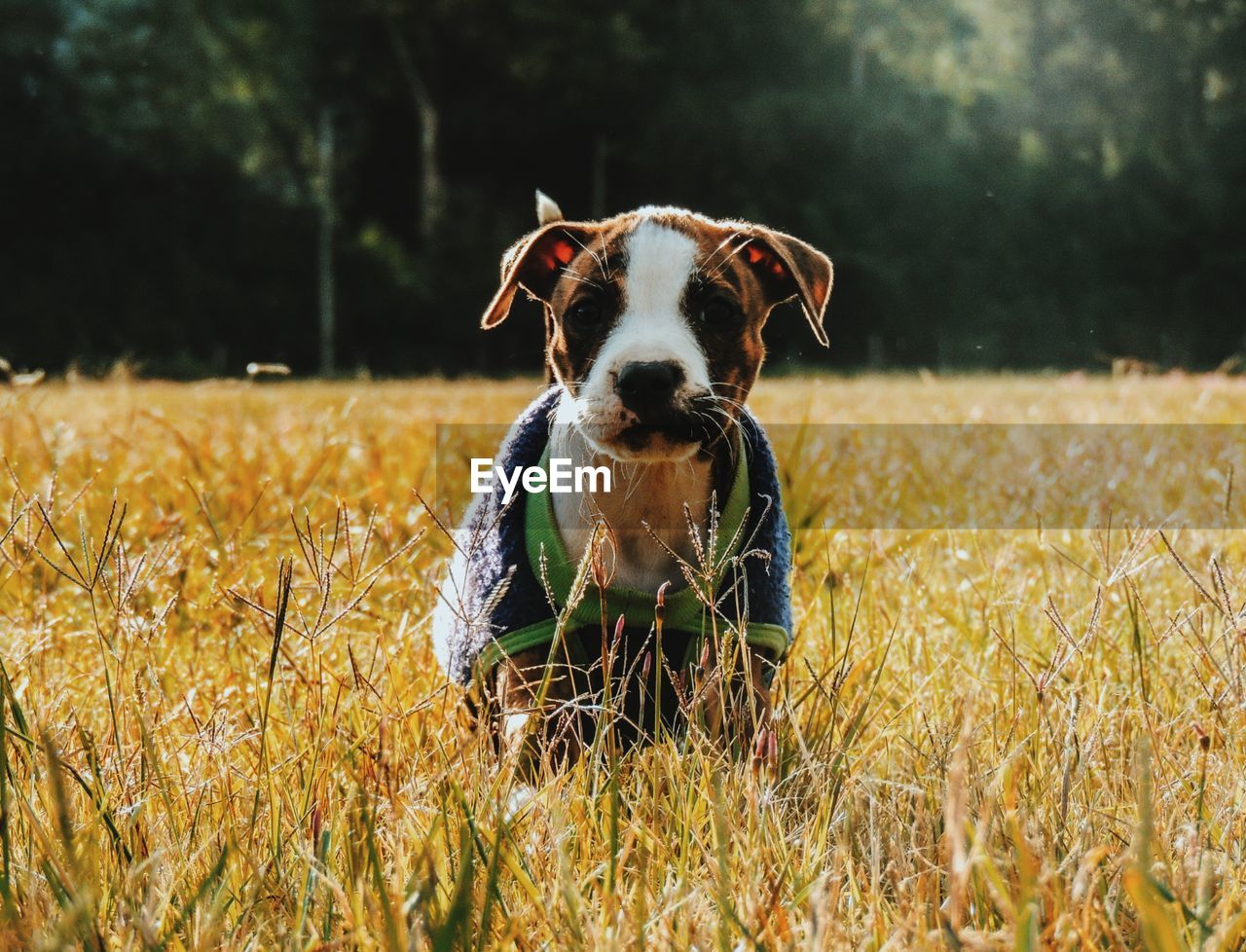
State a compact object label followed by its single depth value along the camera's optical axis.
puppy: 2.23
